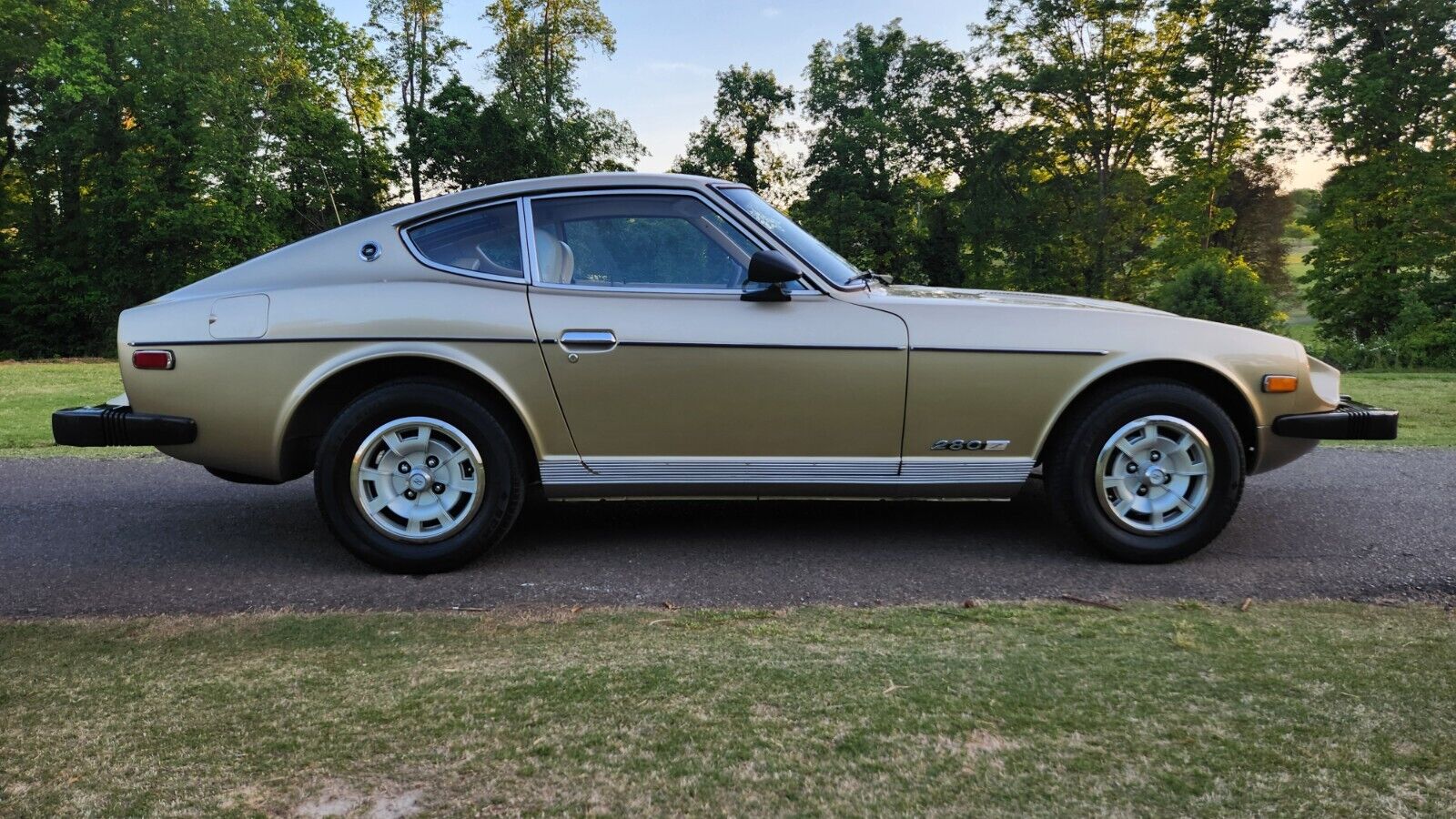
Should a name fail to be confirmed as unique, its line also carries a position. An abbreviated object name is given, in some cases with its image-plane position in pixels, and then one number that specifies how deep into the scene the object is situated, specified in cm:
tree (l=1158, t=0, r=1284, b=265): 2988
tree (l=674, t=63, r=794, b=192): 4006
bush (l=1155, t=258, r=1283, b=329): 1672
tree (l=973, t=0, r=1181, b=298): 3341
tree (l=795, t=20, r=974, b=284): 3638
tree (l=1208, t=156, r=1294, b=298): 3184
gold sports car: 379
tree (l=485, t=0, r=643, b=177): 3781
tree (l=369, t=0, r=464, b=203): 3812
